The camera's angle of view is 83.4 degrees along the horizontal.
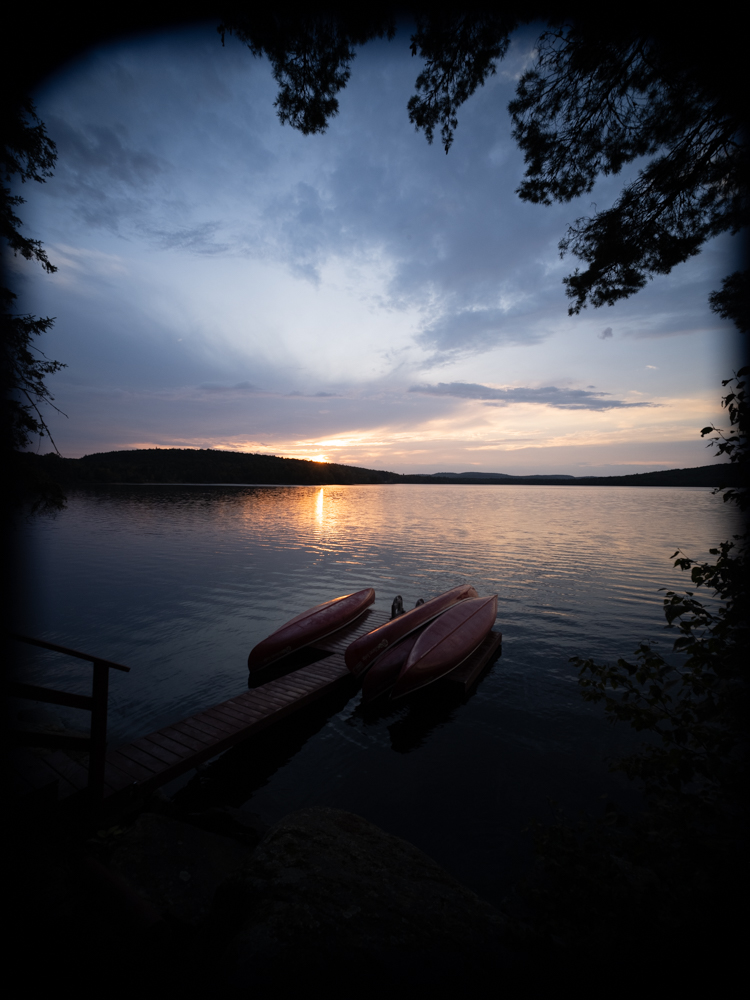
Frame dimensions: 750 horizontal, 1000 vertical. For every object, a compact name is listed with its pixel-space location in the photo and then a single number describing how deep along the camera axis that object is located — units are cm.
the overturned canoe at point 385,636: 1104
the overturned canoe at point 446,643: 1003
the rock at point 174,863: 425
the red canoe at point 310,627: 1182
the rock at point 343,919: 284
